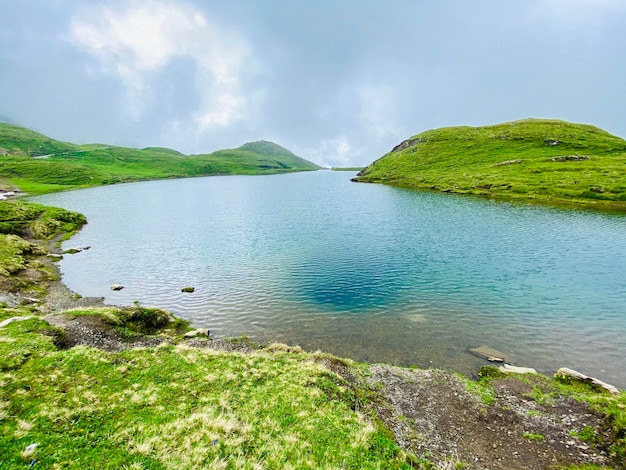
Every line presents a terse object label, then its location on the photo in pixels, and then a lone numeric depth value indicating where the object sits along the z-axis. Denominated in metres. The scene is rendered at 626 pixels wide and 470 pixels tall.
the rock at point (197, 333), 32.27
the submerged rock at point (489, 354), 27.82
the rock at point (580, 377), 22.31
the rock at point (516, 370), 25.20
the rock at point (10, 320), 24.36
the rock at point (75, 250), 63.41
